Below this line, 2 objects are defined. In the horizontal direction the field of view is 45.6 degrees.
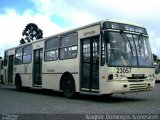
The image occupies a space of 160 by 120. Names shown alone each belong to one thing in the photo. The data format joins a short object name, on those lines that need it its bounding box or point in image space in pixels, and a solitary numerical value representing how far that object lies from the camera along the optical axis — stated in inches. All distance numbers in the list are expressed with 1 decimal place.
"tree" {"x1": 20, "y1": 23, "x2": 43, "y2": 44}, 1617.7
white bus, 276.2
